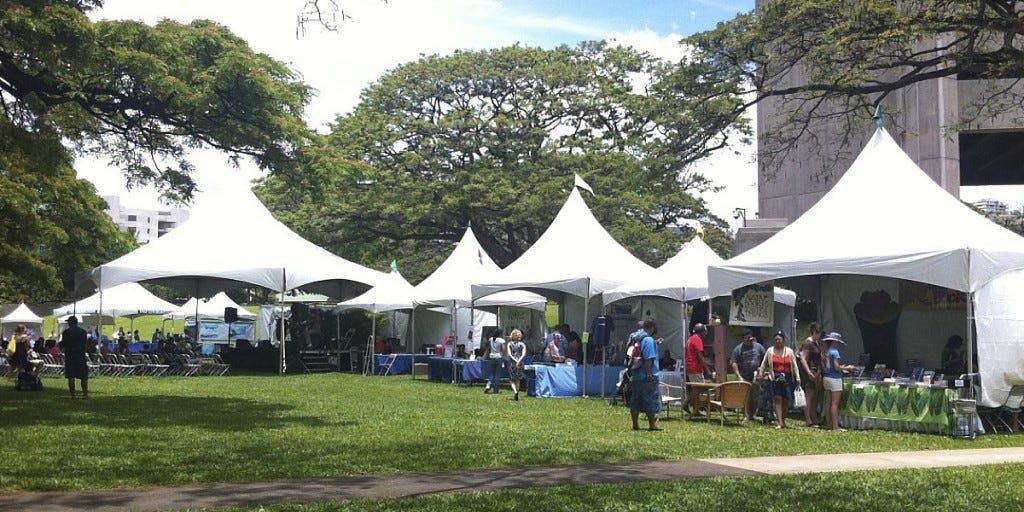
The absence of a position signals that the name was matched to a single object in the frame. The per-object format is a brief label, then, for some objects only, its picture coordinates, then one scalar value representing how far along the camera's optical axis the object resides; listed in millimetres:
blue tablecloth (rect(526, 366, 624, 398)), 21547
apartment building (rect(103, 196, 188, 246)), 178250
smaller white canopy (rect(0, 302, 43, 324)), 46719
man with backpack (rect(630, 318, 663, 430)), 14656
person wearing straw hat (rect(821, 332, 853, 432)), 15289
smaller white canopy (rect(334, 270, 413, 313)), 31422
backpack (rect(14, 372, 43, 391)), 21594
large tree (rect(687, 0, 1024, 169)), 17234
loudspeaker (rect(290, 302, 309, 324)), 34281
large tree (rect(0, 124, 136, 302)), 16969
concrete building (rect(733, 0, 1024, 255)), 32500
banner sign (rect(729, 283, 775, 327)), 18141
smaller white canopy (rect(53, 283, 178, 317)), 40812
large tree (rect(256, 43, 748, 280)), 41938
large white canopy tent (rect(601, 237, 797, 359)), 21256
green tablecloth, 14469
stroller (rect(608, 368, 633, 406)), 17039
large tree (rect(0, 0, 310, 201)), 16766
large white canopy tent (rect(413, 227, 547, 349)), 29172
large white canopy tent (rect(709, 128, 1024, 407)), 14648
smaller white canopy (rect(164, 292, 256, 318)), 45000
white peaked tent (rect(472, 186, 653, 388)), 22672
